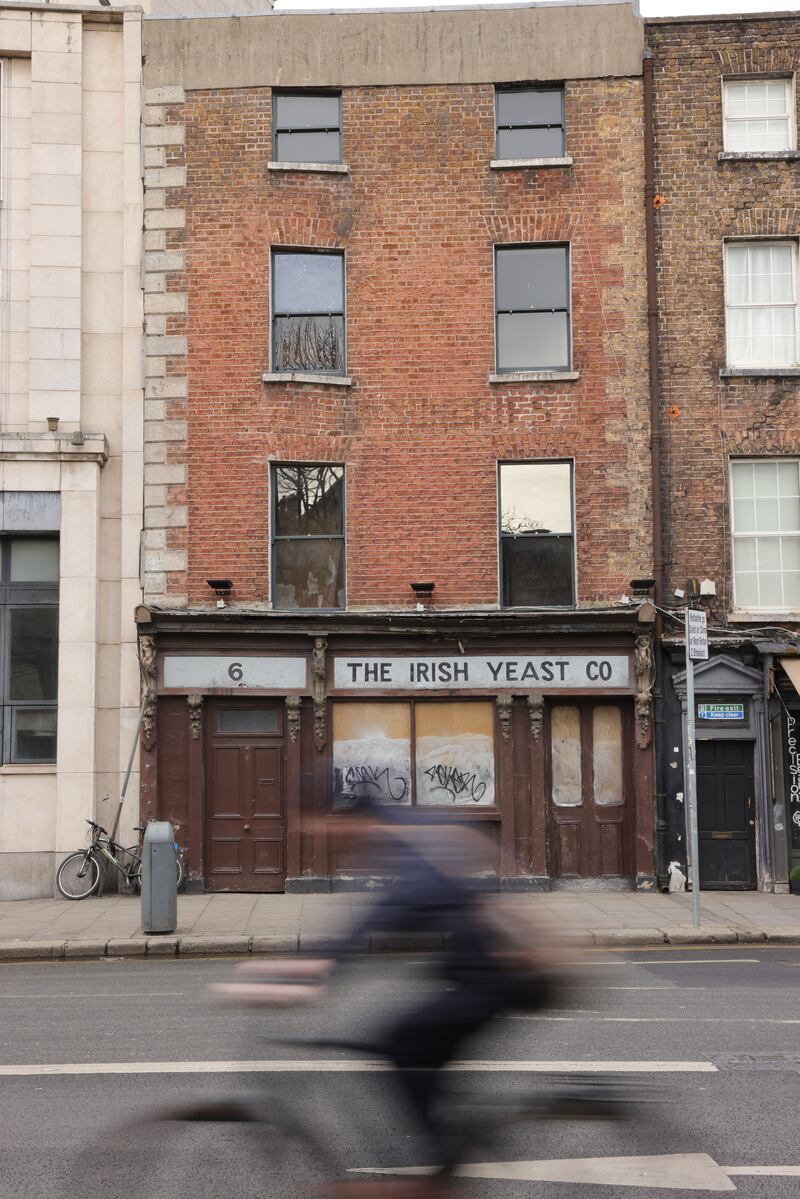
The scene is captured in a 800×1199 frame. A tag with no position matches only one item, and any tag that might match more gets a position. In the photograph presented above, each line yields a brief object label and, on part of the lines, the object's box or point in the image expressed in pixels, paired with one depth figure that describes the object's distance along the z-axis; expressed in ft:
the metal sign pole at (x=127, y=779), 57.77
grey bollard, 45.03
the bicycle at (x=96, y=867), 56.44
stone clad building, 57.98
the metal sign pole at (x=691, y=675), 47.83
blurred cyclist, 16.42
